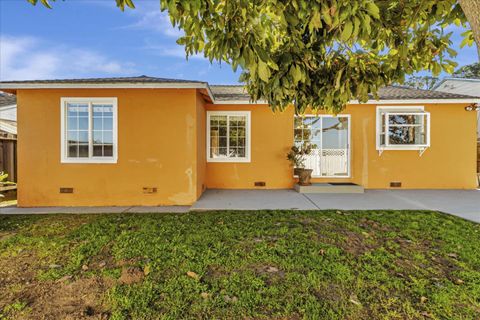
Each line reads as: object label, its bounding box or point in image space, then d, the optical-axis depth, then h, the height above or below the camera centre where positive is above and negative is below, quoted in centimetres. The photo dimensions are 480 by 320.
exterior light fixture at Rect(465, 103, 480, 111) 893 +182
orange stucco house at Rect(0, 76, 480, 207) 692 +50
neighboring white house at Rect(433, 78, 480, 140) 1549 +483
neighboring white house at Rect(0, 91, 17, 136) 1152 +242
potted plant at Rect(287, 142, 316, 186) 870 -17
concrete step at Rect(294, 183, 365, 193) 839 -106
